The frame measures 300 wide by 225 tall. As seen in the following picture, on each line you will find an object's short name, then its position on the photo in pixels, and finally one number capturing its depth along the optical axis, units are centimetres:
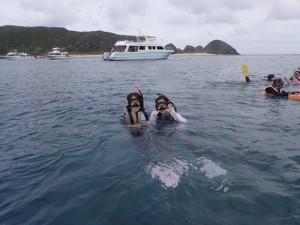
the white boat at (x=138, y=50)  4767
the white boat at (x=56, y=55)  6976
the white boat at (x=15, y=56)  7526
